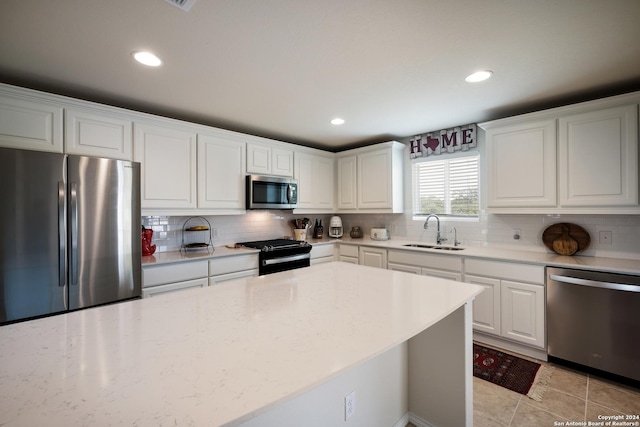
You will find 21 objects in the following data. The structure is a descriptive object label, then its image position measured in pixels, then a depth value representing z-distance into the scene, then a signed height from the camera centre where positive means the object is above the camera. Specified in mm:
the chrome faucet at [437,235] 3650 -276
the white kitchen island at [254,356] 647 -414
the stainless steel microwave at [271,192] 3402 +264
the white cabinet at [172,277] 2484 -563
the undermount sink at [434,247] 3390 -417
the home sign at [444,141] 3371 +872
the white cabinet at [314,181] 4035 +465
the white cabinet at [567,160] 2311 +457
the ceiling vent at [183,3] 1360 +993
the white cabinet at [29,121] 2008 +676
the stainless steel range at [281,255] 3238 -476
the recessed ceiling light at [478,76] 2119 +1012
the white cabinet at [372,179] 3875 +481
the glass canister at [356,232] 4449 -296
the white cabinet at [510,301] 2508 -804
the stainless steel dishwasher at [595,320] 2090 -829
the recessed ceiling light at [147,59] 1846 +1014
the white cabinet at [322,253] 3865 -546
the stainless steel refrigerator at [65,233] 1833 -120
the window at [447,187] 3479 +325
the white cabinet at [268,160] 3482 +671
